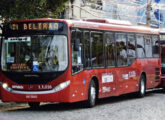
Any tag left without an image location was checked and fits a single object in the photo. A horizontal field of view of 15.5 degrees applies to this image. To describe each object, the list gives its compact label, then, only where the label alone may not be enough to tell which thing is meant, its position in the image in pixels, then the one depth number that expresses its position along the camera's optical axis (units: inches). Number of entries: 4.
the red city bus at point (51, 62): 666.2
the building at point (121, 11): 1486.2
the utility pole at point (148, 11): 1474.7
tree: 744.3
